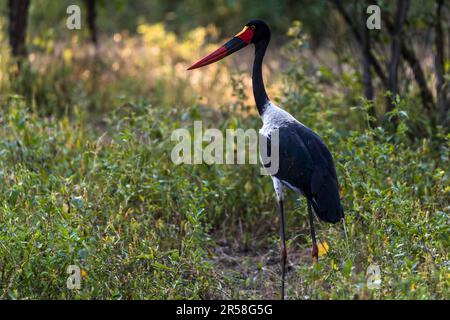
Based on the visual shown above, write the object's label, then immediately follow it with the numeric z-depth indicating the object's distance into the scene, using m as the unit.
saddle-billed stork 9.37
